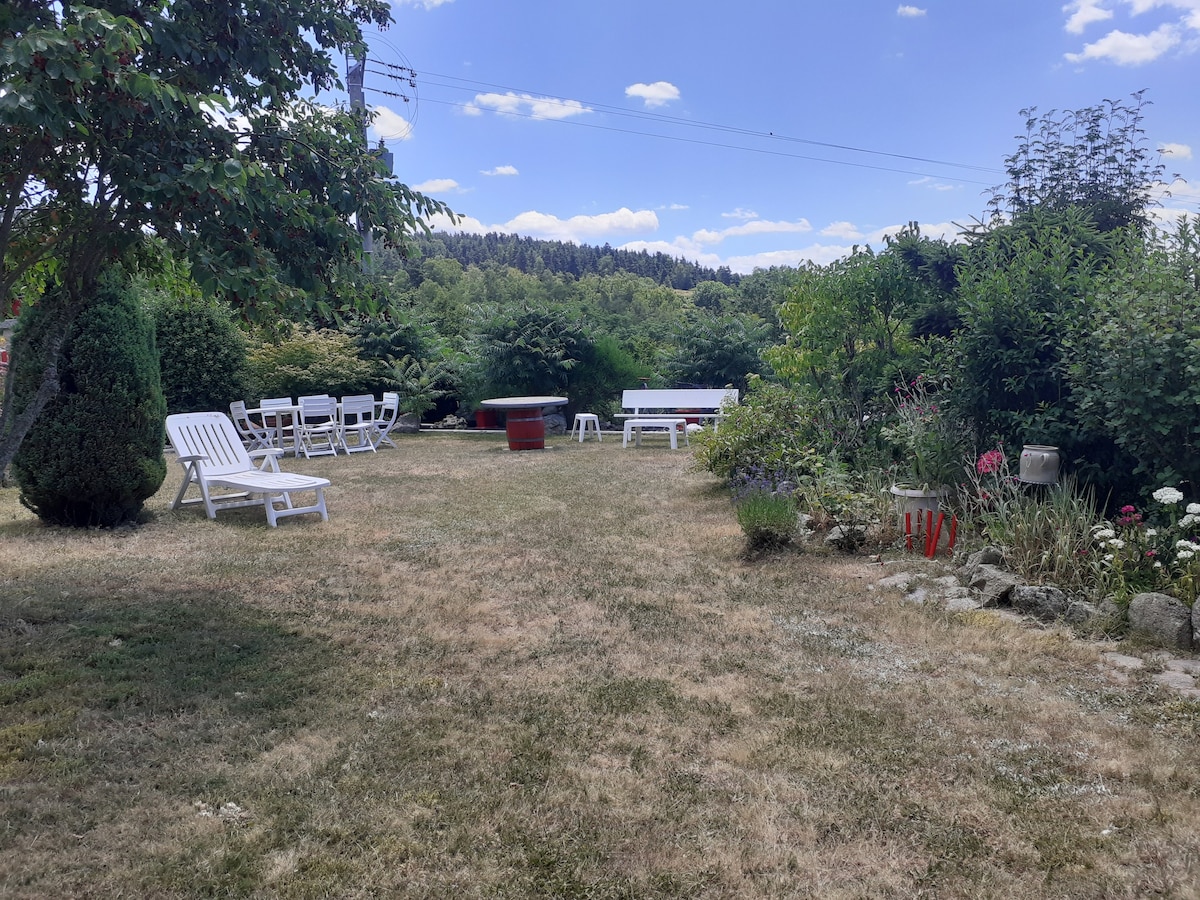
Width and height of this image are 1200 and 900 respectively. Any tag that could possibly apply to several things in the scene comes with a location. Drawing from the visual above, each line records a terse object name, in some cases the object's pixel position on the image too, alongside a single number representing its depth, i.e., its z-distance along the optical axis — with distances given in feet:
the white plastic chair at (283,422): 36.07
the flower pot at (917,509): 18.01
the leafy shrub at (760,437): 24.38
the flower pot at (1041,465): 15.72
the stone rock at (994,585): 13.87
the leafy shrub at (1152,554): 12.14
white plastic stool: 43.15
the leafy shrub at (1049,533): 13.88
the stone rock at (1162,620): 11.67
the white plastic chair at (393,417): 40.11
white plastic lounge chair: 21.63
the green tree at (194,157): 9.39
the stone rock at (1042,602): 13.17
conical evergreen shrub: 18.95
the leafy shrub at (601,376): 49.70
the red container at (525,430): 38.40
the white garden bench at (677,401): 44.14
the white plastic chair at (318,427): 36.01
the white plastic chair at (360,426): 37.76
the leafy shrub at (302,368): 44.42
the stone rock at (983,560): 15.05
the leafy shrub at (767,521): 17.90
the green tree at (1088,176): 28.07
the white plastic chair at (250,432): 35.22
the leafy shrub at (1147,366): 13.21
